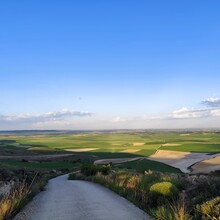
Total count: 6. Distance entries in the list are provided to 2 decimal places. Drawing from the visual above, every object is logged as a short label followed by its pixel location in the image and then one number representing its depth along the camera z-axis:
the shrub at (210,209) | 5.37
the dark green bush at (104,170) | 24.87
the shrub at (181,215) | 5.61
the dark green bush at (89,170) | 26.99
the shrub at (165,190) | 8.24
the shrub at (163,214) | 5.95
